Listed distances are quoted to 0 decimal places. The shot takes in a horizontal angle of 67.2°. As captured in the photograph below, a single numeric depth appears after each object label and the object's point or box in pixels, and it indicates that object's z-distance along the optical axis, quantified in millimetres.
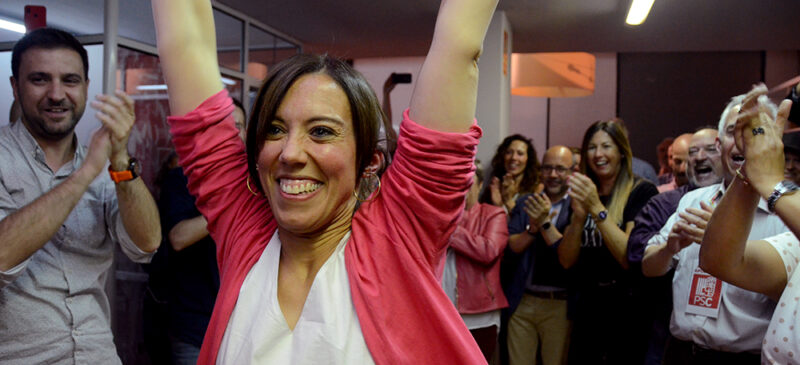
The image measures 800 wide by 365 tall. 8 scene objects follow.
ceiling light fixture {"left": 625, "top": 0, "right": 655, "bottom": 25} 4245
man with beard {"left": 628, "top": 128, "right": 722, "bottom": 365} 2623
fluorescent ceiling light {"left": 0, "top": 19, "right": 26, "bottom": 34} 2650
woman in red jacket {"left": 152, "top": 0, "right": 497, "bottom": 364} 884
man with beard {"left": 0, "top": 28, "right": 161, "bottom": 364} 1483
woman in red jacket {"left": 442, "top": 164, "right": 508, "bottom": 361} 3031
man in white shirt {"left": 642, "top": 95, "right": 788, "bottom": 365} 1889
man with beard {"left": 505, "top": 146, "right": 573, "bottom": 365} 3150
